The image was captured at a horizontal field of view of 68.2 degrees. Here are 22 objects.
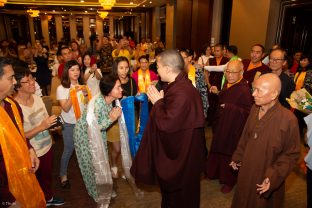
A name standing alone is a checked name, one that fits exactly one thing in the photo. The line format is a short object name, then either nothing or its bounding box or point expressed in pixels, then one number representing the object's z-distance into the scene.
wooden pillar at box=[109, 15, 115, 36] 23.80
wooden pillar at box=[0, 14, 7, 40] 18.56
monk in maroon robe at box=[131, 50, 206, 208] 1.86
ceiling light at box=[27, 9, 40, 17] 15.50
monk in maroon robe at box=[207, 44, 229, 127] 4.59
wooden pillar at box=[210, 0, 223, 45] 7.91
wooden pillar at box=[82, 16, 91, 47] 23.31
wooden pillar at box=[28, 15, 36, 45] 20.70
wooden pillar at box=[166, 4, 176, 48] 12.37
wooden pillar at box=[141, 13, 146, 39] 19.09
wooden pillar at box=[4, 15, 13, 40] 19.38
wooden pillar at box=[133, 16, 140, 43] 21.24
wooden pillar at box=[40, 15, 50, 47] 21.42
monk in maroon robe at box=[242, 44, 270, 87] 3.70
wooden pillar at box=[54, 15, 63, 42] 22.36
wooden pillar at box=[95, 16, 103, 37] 22.88
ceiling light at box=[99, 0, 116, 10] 8.50
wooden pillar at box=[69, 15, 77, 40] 22.88
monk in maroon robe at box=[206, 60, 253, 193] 2.73
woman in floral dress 2.31
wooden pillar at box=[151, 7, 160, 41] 16.02
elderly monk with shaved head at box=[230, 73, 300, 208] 1.84
